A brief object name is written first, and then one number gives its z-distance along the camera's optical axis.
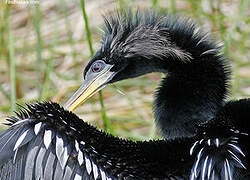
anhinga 4.48
